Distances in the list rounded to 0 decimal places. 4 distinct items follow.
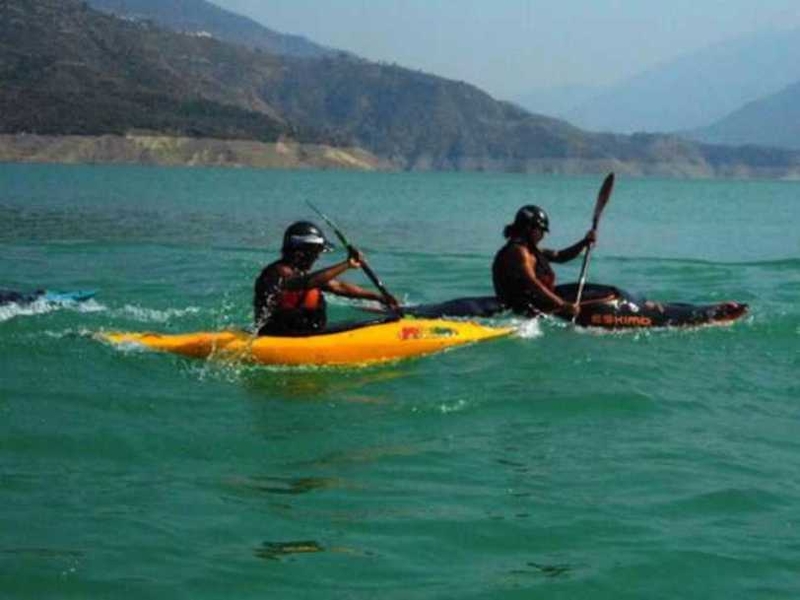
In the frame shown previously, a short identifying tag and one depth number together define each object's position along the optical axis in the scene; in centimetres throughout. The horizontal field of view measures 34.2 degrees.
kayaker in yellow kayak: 1219
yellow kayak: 1243
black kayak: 1538
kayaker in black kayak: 1482
